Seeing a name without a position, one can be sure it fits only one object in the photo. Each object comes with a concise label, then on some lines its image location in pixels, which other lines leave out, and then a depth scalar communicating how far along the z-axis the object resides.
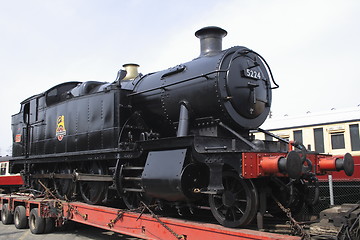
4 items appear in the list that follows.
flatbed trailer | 4.54
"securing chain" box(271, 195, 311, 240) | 3.99
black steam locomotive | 4.88
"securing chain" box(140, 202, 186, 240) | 4.92
